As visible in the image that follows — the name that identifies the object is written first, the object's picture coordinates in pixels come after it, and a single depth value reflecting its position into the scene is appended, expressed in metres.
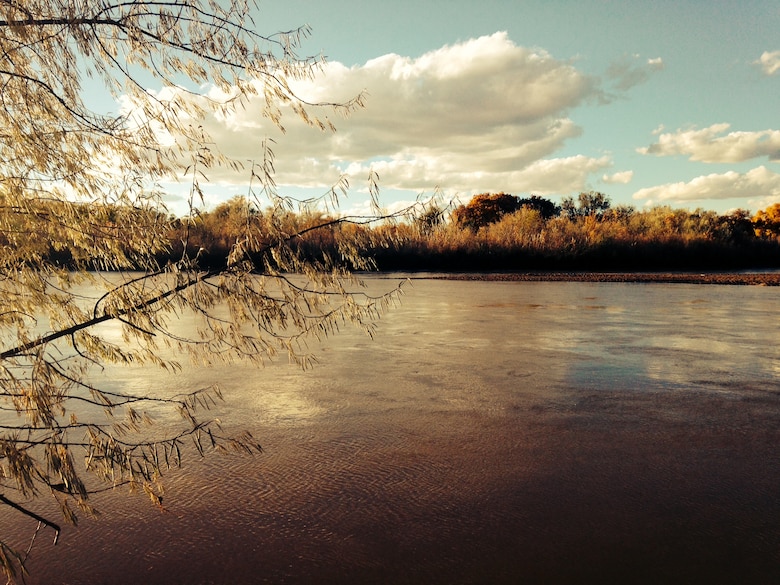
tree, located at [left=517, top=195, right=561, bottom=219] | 67.12
